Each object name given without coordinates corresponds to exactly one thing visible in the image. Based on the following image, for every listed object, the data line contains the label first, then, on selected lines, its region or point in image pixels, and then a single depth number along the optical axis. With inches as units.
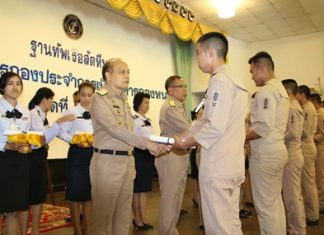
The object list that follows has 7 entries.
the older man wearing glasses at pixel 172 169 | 112.0
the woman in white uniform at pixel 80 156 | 121.9
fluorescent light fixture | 238.4
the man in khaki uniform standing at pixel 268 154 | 101.0
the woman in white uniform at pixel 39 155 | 111.2
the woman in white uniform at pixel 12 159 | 95.6
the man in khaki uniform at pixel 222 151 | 72.3
